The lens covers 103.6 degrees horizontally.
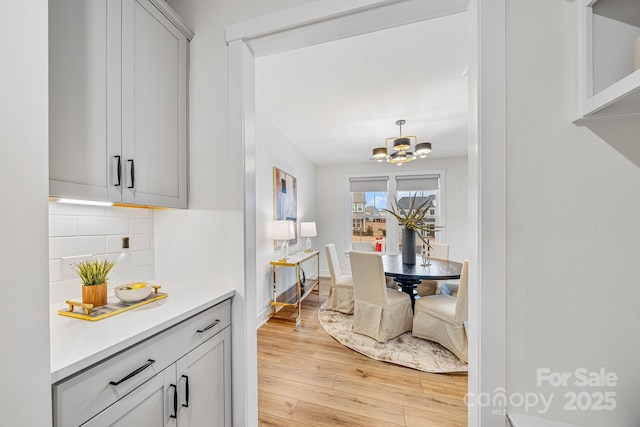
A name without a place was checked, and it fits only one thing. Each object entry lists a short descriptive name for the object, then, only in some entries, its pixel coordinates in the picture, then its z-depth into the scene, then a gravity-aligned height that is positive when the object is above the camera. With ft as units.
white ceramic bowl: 3.42 -1.09
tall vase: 10.11 -1.35
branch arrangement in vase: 9.44 -0.31
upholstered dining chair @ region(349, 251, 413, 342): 8.52 -3.20
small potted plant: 3.33 -0.92
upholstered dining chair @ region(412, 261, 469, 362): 7.48 -3.47
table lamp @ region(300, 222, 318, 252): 14.51 -0.96
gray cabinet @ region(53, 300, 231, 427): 2.24 -1.86
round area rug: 7.23 -4.36
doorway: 3.07 +0.93
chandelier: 9.95 +2.58
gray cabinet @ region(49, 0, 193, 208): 2.87 +1.54
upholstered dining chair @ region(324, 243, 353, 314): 10.96 -3.44
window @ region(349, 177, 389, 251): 18.39 +0.31
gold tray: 3.06 -1.23
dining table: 8.29 -2.07
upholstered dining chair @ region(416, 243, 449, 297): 11.21 -3.25
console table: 10.50 -3.77
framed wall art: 11.69 +0.85
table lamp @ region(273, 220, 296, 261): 10.93 -0.72
